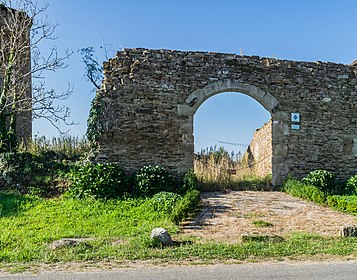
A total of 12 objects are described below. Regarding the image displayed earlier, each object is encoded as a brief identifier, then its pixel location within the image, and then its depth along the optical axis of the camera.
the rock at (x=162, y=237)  5.79
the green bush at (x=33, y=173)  9.91
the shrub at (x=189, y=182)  10.33
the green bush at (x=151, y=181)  9.88
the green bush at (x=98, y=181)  9.41
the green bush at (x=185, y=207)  7.24
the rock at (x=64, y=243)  5.73
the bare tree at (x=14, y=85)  11.83
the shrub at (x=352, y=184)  11.38
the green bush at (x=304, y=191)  9.55
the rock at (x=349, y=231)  6.42
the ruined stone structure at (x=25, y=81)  13.49
